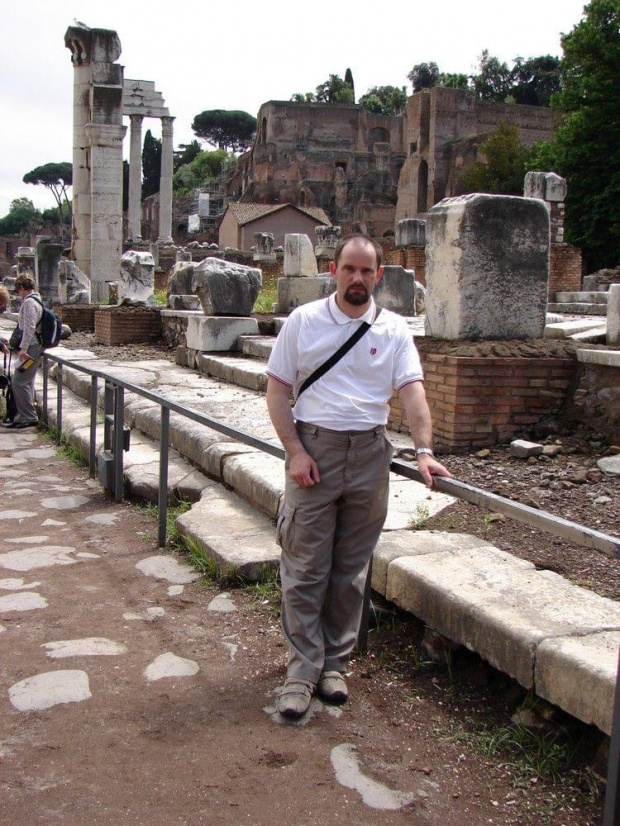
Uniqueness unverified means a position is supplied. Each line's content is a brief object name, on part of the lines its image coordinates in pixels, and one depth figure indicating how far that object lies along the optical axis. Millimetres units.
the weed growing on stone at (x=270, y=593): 3414
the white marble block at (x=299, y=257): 13555
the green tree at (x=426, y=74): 76438
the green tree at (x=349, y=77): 83562
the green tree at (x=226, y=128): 93188
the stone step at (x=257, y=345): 8414
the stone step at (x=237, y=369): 7439
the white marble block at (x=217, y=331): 8914
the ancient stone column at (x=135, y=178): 36875
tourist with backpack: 7738
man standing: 2604
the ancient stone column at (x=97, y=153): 17859
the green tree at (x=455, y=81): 71912
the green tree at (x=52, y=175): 94312
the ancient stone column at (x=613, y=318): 5723
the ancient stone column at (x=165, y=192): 37906
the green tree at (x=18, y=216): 93188
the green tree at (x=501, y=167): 42656
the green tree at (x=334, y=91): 80688
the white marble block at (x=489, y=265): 5250
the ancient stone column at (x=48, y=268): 20938
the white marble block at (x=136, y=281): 12711
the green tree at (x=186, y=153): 90688
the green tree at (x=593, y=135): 25359
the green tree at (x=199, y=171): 82250
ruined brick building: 56438
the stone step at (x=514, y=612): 2236
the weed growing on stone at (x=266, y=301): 13398
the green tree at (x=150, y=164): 71188
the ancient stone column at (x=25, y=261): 27467
